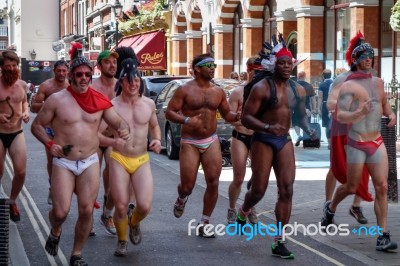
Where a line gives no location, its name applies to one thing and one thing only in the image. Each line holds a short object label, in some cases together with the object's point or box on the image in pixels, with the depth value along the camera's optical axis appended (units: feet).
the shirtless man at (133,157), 29.63
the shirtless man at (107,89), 33.83
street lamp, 141.23
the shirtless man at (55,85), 39.47
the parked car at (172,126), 62.80
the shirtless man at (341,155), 33.06
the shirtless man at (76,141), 27.53
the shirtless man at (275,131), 30.01
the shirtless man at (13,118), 36.01
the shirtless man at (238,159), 35.63
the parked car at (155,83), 73.92
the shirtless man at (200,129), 33.27
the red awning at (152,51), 140.67
